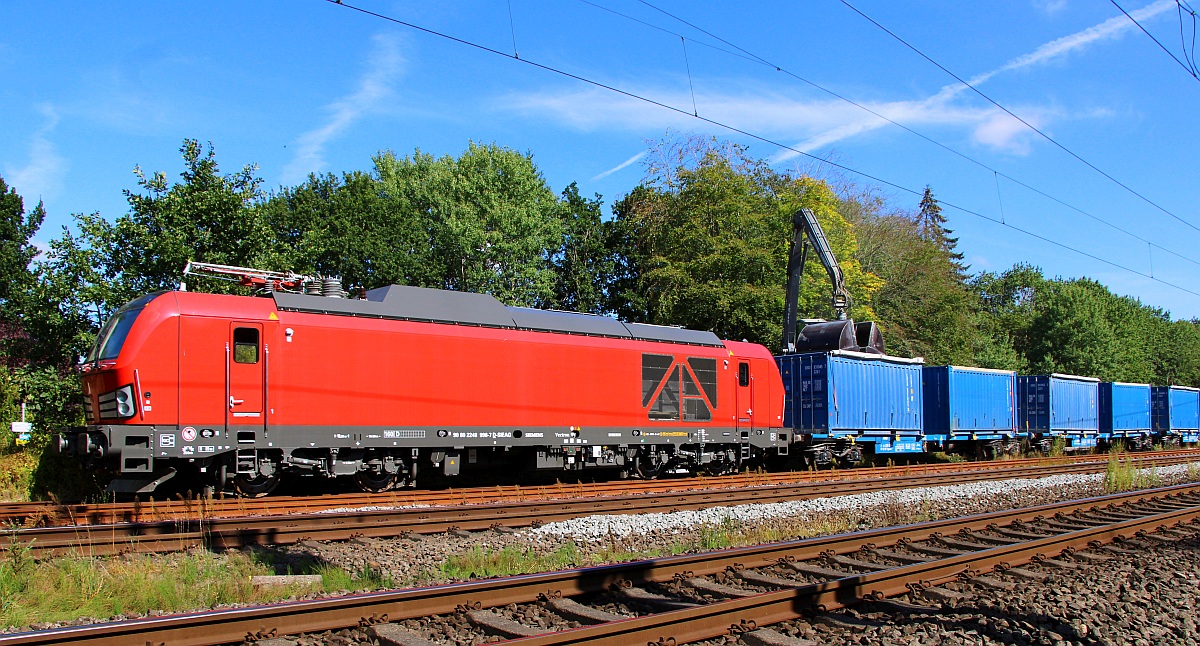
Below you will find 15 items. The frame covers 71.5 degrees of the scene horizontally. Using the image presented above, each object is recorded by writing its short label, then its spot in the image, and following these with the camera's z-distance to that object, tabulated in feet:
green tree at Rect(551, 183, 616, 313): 149.48
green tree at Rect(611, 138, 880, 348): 119.85
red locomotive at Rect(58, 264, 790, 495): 42.42
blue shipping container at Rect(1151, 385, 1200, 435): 130.82
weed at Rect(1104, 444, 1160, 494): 57.82
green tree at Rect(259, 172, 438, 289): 130.72
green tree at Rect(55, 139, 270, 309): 64.49
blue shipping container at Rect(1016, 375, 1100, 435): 103.71
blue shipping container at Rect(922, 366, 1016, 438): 89.92
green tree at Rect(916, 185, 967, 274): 284.08
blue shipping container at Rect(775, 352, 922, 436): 76.38
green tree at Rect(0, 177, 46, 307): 146.00
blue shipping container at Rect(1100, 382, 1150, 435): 116.47
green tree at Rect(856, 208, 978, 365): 147.13
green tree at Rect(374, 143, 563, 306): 128.77
